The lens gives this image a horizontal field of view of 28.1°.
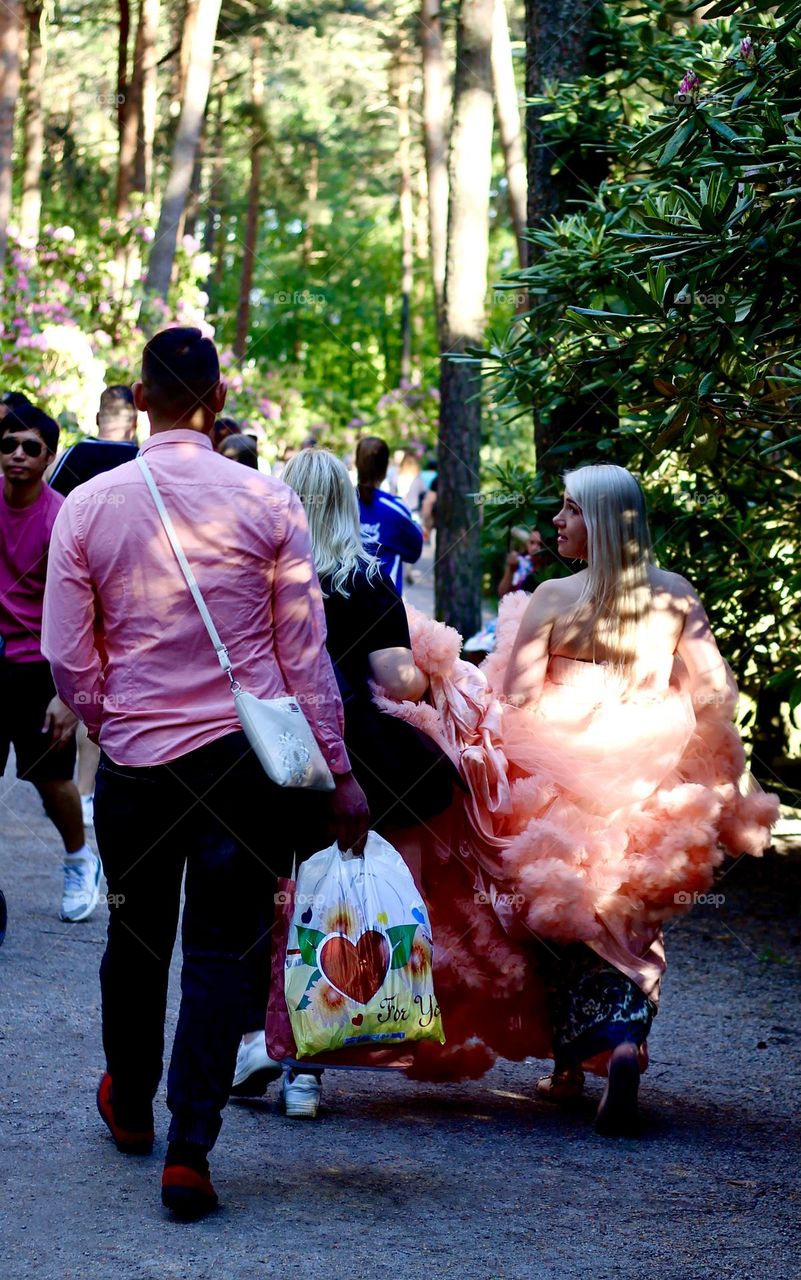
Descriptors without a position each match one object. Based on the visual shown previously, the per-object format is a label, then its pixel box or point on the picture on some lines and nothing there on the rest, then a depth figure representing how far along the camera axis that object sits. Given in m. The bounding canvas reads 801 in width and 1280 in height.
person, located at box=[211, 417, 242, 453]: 9.36
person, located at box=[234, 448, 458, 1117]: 4.82
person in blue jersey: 10.06
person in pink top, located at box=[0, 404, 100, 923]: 6.56
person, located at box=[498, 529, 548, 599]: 8.90
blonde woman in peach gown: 4.97
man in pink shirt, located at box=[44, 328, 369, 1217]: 3.84
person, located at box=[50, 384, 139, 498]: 7.45
